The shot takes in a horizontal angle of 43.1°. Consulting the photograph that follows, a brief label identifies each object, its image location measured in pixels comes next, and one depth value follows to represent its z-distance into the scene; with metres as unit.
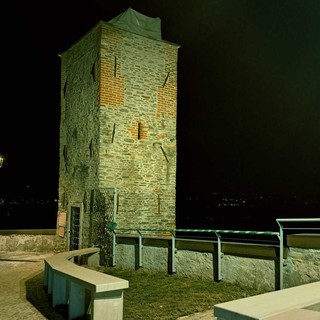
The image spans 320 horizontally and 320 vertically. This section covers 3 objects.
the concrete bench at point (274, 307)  2.93
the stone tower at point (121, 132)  12.38
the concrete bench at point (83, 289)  5.13
